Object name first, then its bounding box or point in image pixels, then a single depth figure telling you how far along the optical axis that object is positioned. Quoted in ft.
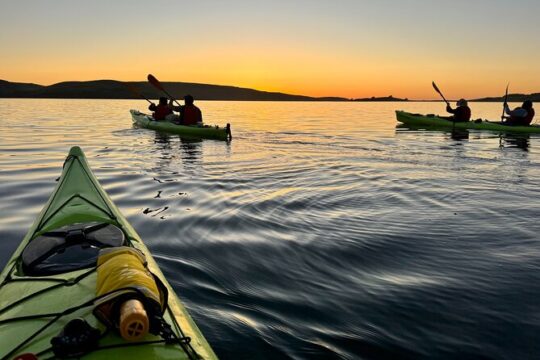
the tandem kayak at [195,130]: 64.49
